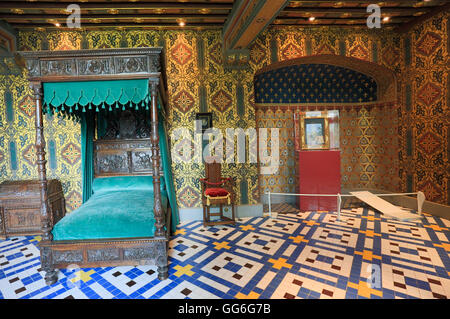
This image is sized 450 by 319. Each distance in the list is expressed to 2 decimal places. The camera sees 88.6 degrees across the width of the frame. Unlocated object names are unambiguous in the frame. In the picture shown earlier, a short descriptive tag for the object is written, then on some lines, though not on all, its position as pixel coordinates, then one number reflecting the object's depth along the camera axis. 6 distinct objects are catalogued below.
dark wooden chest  4.59
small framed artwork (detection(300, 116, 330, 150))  6.10
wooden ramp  4.66
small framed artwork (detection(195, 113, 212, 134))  5.51
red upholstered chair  4.89
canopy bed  3.06
